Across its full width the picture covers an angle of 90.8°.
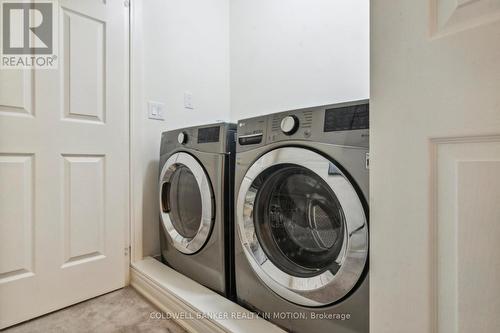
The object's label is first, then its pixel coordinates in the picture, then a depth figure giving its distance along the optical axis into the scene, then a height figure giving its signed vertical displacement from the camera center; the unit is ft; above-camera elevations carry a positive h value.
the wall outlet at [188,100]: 5.85 +1.58
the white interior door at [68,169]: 3.57 -0.05
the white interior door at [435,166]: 1.24 +0.00
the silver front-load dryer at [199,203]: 3.69 -0.63
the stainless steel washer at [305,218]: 2.34 -0.61
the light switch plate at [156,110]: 5.17 +1.19
